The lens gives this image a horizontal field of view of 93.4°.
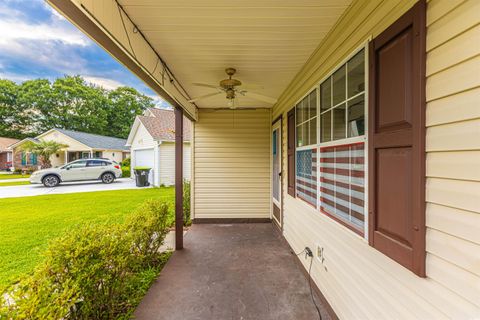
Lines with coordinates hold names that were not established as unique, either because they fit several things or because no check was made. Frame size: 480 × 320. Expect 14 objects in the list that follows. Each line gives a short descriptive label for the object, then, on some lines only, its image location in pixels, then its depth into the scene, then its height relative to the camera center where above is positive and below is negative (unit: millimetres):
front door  4512 -291
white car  11094 -755
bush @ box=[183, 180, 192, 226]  5316 -1201
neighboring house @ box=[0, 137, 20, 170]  21595 +340
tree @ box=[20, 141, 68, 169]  15391 +649
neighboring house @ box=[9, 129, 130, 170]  17234 +714
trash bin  11047 -868
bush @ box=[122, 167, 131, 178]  15086 -924
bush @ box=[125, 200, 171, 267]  2771 -936
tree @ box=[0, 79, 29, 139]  23516 +4750
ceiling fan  3088 +1021
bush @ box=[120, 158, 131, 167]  16772 -354
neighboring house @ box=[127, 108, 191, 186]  11195 +609
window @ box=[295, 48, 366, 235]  1735 +118
